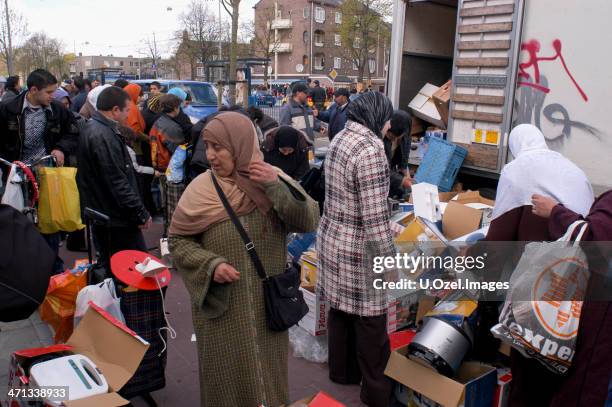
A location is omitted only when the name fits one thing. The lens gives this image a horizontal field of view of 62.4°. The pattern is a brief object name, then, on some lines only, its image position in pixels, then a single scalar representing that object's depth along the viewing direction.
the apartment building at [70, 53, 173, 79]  95.38
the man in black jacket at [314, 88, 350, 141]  7.75
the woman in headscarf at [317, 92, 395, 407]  2.96
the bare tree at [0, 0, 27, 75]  27.86
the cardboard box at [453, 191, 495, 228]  4.59
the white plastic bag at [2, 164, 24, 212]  3.88
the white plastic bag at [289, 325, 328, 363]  3.84
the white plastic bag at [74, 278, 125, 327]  2.96
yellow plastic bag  4.24
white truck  4.36
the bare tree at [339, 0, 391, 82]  40.09
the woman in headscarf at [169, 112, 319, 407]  2.28
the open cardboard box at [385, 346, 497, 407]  2.81
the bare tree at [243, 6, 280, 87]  48.42
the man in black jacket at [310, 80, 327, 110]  15.27
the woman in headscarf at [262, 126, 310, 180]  5.26
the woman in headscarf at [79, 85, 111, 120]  4.82
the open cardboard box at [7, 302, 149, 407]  2.42
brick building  56.97
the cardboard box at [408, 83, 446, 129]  6.82
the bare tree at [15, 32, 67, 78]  52.12
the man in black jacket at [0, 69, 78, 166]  4.56
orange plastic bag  3.15
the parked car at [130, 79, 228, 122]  14.59
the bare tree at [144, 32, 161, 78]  53.94
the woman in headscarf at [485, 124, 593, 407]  2.46
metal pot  2.89
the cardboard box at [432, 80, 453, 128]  6.36
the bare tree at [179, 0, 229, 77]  41.19
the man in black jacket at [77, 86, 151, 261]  3.69
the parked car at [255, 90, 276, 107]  24.62
